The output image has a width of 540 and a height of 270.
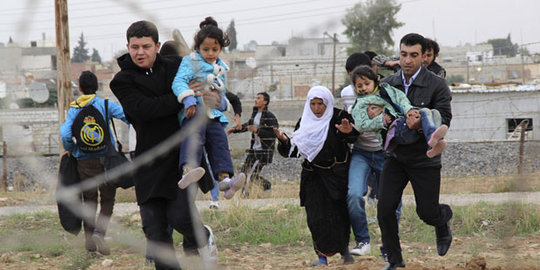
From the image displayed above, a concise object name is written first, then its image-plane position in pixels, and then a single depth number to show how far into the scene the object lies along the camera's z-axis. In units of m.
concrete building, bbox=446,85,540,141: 49.25
